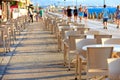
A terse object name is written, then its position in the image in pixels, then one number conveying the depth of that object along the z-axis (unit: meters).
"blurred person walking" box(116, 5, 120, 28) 28.42
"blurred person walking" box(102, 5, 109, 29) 27.91
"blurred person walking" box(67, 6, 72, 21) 37.99
